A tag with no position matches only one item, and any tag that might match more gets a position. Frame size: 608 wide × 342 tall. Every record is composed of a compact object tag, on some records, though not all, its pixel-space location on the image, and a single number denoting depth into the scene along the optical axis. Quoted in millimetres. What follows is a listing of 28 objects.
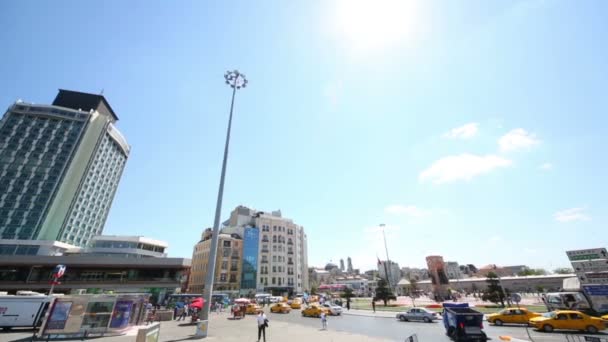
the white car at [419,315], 23969
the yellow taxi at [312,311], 30014
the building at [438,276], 50844
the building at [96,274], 38750
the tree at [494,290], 36250
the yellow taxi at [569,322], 17562
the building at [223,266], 61531
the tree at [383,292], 44906
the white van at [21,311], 19125
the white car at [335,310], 31938
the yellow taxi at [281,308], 35531
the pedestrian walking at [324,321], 19327
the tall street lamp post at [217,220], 15809
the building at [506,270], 106762
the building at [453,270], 144625
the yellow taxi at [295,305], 42122
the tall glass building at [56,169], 59812
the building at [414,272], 170712
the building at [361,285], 104375
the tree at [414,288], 79062
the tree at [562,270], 96906
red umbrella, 26623
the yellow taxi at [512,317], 20516
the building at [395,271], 151662
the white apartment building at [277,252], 67500
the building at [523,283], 65250
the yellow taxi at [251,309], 34875
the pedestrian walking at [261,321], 14250
